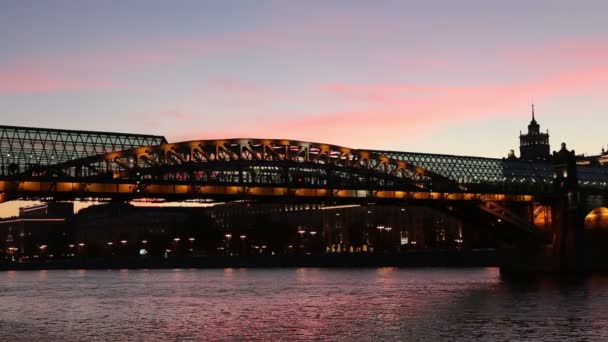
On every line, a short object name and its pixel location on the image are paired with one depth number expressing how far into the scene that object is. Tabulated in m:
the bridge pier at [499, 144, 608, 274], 110.75
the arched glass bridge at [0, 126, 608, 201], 83.81
